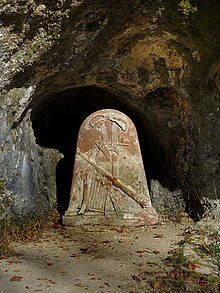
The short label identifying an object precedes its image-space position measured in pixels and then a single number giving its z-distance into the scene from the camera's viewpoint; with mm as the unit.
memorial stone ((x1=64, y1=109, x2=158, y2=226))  4379
